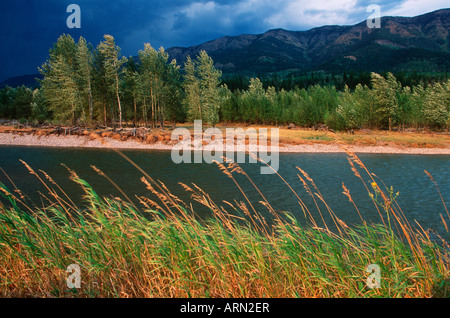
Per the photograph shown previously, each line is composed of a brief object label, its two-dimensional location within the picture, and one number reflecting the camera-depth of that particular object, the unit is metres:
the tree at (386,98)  45.88
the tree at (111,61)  41.46
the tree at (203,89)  44.84
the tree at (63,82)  43.56
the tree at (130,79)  49.81
